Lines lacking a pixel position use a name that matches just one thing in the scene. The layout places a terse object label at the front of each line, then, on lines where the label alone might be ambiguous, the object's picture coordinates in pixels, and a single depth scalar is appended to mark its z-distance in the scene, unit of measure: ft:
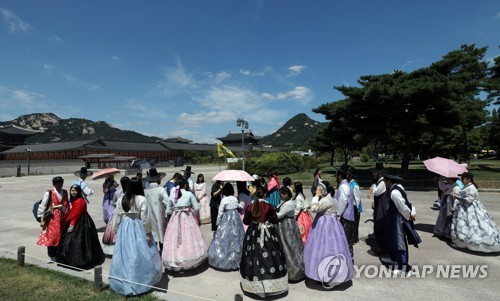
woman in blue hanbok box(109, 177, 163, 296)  13.89
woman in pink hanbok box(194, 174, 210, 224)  29.78
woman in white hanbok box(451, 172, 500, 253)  19.07
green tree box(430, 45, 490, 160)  61.31
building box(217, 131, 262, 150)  280.84
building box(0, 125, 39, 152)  185.88
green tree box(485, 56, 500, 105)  77.05
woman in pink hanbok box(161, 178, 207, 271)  16.43
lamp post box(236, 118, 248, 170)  74.08
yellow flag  79.48
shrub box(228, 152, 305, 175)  87.78
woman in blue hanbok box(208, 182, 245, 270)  17.33
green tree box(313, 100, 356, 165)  81.35
